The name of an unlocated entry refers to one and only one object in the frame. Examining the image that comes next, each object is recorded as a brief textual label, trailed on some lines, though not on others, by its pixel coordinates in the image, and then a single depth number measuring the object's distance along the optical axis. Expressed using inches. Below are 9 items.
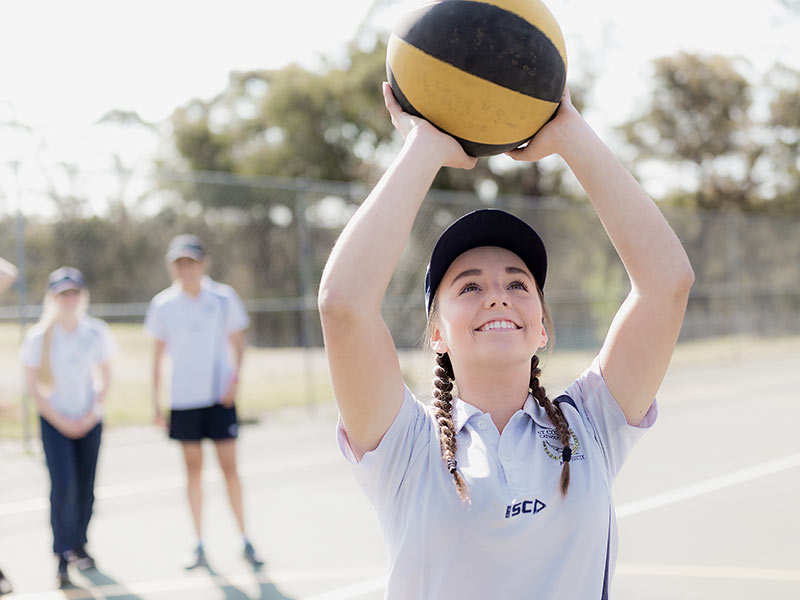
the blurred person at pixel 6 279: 160.4
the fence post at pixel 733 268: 675.4
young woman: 61.7
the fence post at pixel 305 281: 402.9
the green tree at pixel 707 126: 1181.1
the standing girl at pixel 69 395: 194.4
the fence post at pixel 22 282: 315.6
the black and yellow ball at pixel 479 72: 70.9
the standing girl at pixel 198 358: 201.0
